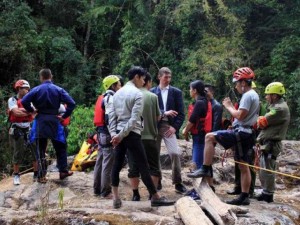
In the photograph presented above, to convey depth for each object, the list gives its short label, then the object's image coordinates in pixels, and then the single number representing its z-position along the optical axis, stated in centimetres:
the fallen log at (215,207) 526
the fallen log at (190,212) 511
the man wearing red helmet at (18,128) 771
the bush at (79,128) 1374
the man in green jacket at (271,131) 650
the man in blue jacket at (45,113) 716
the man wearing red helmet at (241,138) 610
